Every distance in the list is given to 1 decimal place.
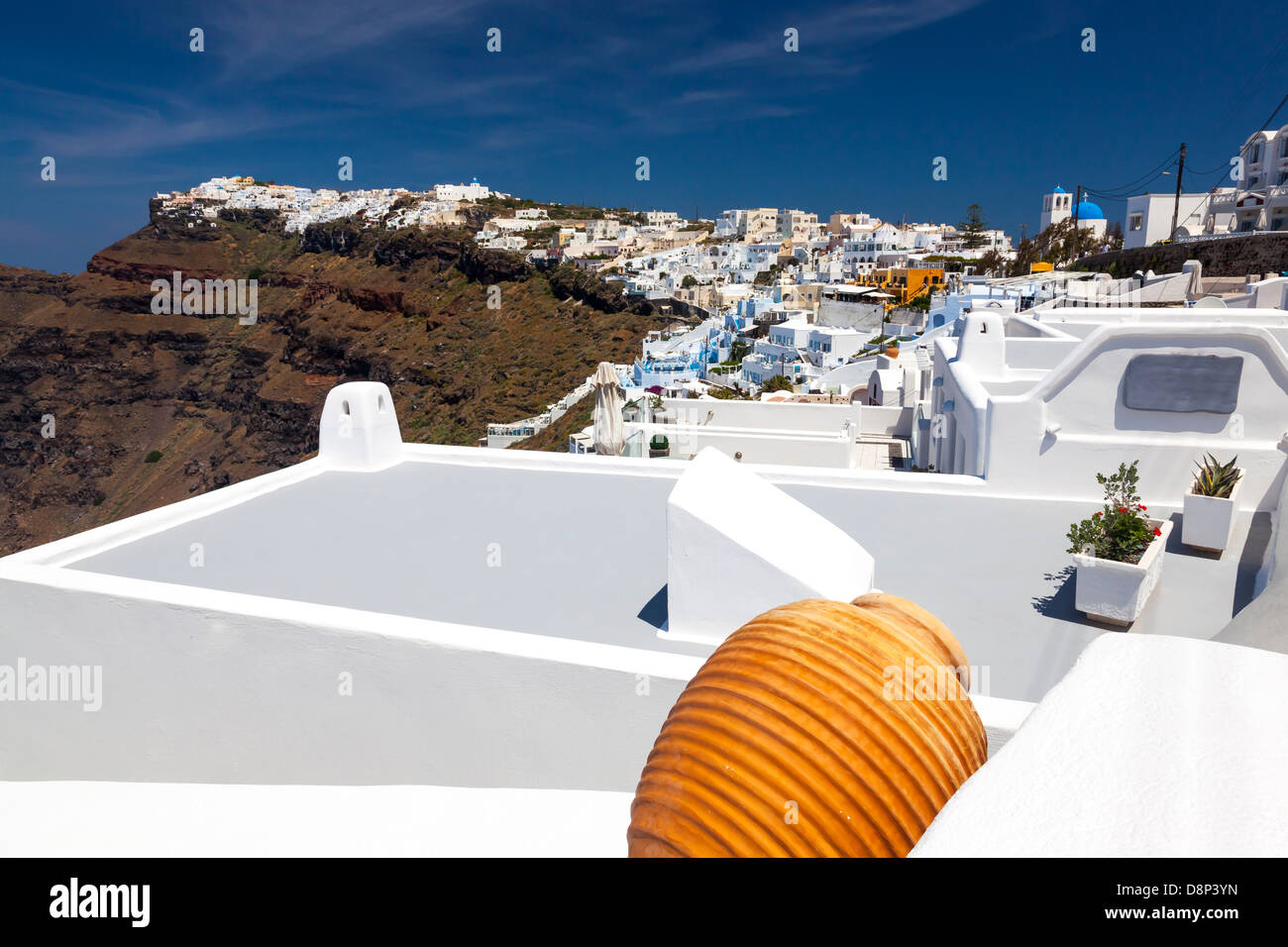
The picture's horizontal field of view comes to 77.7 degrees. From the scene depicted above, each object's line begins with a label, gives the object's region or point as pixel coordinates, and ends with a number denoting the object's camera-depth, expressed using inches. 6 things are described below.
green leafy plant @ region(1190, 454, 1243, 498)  228.4
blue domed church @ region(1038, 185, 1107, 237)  3174.2
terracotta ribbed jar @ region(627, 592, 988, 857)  68.3
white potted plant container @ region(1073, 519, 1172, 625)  184.4
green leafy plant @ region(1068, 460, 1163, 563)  191.2
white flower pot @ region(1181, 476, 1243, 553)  220.4
